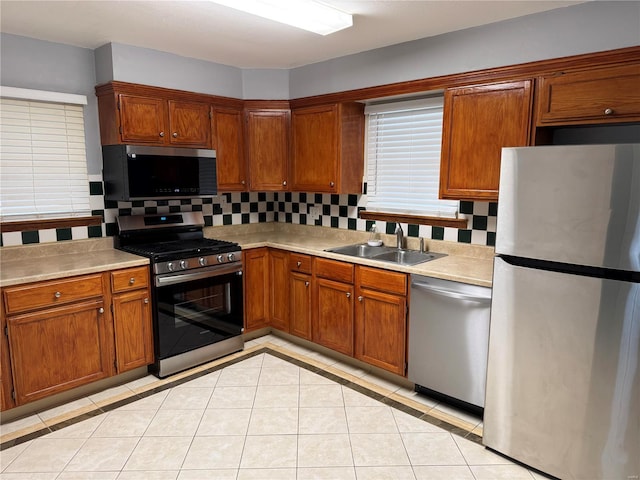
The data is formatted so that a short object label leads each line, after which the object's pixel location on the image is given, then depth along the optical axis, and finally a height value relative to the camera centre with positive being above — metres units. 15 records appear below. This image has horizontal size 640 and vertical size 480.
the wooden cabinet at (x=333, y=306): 3.30 -0.99
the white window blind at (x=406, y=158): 3.37 +0.19
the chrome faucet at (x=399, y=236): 3.51 -0.45
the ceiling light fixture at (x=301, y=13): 2.26 +0.93
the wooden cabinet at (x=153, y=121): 3.20 +0.45
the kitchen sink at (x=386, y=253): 3.32 -0.58
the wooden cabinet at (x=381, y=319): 2.98 -0.99
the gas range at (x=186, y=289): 3.20 -0.85
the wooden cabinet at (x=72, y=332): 2.60 -1.00
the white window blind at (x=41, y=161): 3.01 +0.13
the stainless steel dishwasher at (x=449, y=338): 2.59 -0.99
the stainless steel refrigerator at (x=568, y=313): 1.85 -0.61
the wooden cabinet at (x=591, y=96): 2.19 +0.46
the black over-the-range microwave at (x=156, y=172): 3.19 +0.05
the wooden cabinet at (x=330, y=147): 3.66 +0.30
